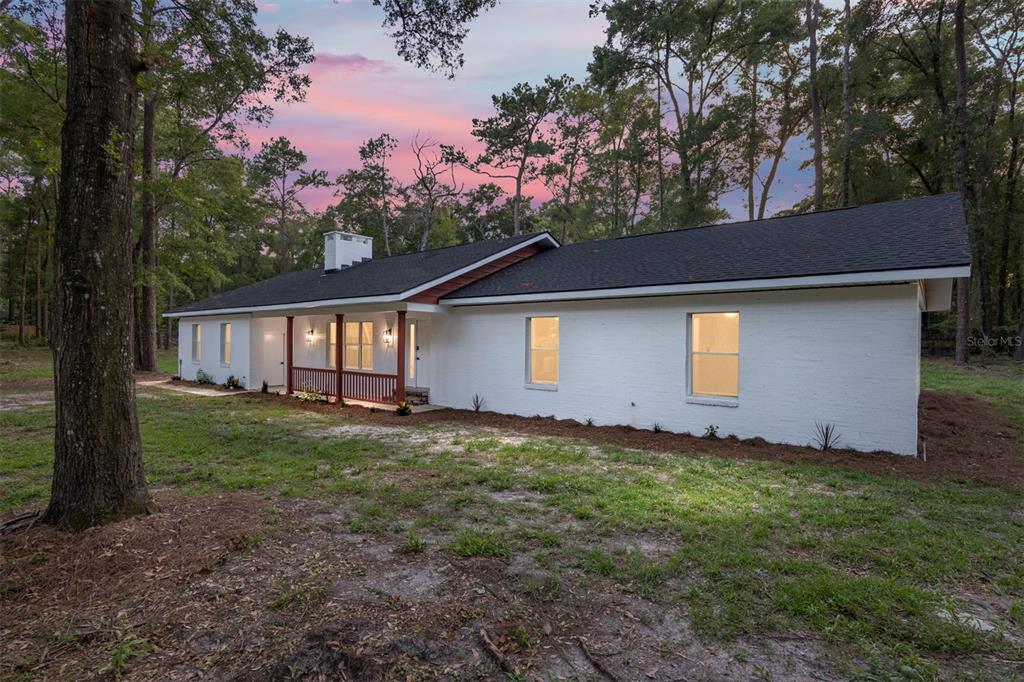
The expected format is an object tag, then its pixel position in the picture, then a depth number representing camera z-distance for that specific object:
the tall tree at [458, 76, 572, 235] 26.77
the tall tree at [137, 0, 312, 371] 5.32
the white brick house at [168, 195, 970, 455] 6.74
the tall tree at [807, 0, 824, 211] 20.61
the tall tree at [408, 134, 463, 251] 29.55
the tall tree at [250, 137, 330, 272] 32.00
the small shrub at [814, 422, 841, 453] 6.99
